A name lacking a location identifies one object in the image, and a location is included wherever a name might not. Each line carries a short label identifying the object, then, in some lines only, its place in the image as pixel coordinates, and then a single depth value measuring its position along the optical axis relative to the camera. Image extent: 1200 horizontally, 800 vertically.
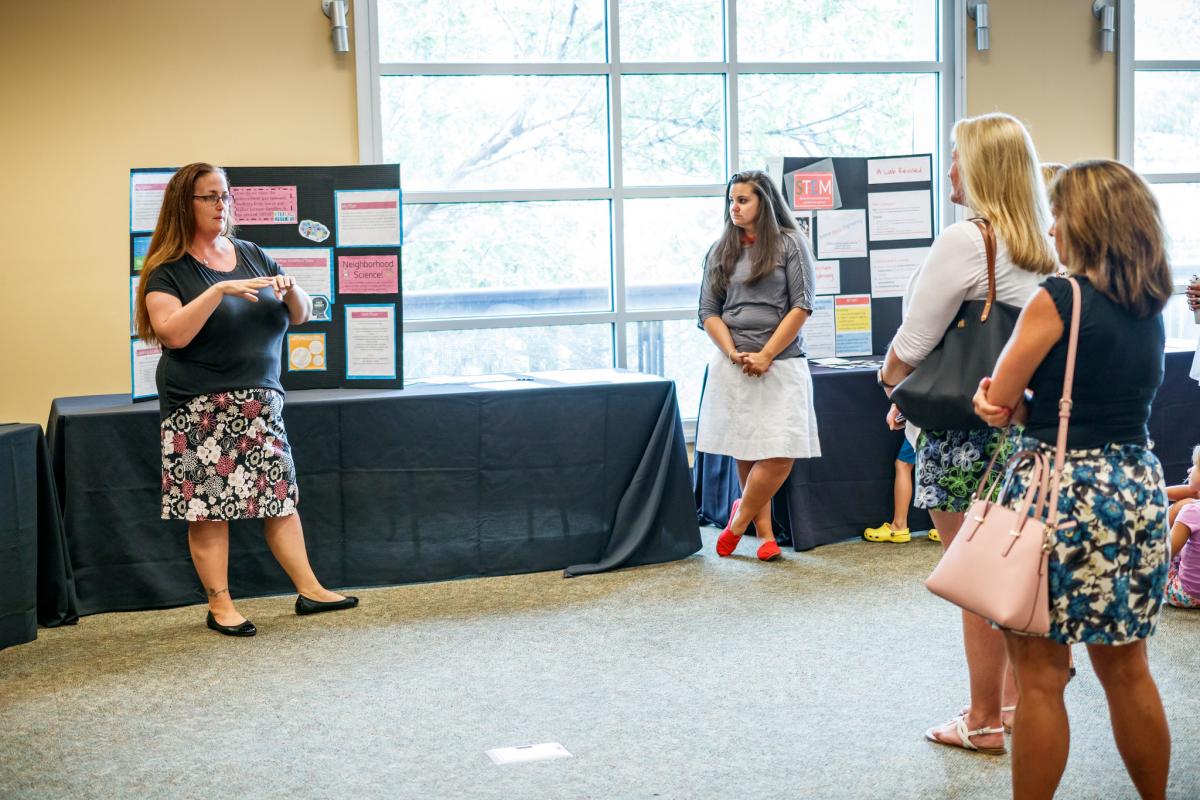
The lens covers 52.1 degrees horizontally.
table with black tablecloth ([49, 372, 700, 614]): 4.17
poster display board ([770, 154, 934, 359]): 5.41
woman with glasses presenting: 3.72
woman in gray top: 4.59
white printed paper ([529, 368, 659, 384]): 4.71
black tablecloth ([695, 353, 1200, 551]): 4.95
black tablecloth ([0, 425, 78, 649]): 3.73
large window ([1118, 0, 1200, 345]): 6.39
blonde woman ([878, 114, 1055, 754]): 2.46
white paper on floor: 2.80
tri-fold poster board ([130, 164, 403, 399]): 4.58
